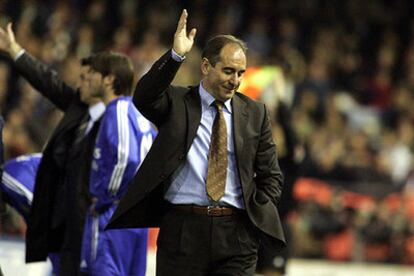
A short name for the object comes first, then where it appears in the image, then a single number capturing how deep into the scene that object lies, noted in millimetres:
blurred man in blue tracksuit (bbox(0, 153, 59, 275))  19734
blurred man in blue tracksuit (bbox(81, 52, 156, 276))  18094
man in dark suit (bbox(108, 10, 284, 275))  15125
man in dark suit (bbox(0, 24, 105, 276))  18797
